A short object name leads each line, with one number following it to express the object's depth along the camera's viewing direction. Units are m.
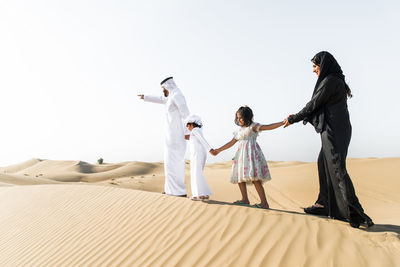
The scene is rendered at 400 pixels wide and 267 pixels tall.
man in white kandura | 6.00
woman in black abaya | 3.47
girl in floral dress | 4.60
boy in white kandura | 5.07
